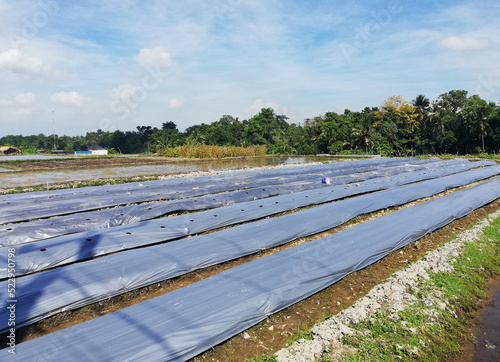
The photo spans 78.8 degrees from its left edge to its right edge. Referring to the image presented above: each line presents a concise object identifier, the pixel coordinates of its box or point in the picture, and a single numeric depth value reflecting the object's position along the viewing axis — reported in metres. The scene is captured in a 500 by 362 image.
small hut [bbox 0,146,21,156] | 43.59
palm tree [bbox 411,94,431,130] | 32.12
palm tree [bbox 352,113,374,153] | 31.36
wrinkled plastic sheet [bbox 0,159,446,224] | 7.42
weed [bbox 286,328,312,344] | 3.11
